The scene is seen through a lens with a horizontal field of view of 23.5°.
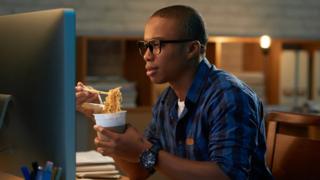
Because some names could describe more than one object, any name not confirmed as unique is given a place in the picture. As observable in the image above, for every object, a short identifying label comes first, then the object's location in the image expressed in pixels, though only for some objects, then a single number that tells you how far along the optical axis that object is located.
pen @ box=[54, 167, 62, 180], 1.69
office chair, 2.39
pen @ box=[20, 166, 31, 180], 1.75
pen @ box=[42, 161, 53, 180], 1.70
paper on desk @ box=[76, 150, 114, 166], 2.51
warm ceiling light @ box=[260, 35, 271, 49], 5.49
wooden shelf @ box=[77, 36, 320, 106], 5.17
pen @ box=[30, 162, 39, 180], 1.74
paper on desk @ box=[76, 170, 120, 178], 2.46
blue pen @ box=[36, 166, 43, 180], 1.72
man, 2.11
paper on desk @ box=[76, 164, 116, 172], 2.49
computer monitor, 1.66
